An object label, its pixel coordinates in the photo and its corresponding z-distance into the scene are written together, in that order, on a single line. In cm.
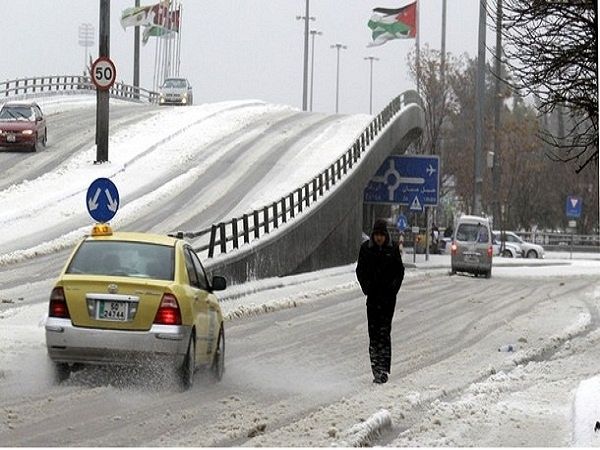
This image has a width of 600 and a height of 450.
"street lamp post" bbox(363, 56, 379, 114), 16156
